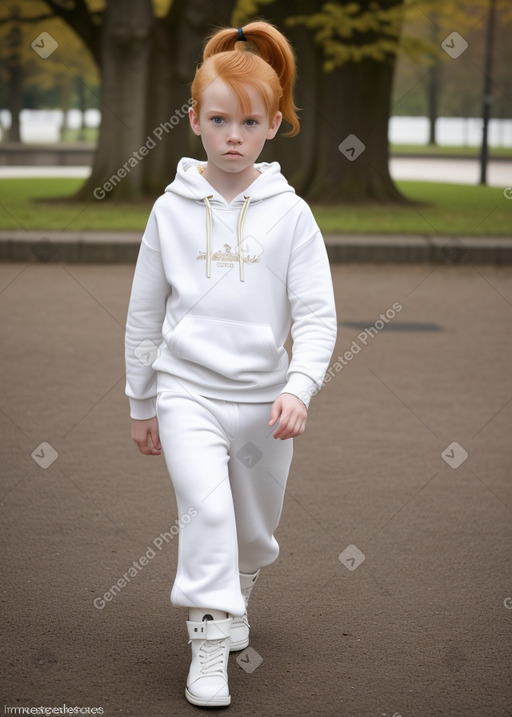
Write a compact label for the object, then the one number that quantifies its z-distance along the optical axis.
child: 3.04
